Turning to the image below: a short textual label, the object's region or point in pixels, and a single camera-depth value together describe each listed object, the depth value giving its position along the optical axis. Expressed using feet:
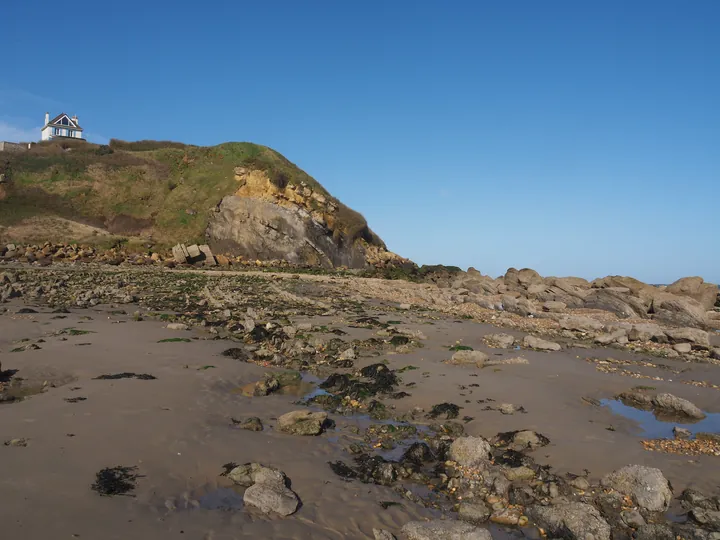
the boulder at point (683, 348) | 49.26
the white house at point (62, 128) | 255.50
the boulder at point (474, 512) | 17.24
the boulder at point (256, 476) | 18.01
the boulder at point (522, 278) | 123.24
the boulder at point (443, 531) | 15.26
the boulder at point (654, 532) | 16.11
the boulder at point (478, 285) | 108.06
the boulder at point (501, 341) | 46.83
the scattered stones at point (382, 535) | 15.15
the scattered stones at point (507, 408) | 27.68
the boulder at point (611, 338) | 52.80
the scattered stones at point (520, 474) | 20.04
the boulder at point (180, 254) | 128.98
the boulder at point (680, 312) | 78.38
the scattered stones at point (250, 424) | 23.72
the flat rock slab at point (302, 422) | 23.67
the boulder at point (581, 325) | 61.11
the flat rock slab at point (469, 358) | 38.27
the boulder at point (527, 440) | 23.18
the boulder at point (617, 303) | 85.81
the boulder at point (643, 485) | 17.97
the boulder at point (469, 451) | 21.03
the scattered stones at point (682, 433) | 25.04
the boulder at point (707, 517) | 16.83
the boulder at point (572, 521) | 16.19
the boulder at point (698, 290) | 101.91
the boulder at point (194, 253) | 131.46
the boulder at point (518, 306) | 77.41
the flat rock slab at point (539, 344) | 46.89
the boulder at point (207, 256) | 134.84
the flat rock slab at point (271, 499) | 16.31
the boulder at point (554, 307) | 84.17
